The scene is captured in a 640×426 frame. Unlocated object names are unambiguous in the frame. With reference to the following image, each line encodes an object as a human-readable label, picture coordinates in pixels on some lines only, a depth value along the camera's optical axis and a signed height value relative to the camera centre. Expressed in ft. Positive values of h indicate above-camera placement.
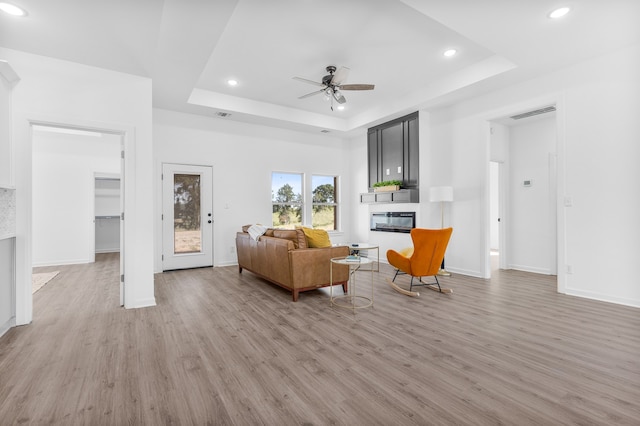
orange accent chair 13.21 -1.79
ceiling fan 14.01 +6.22
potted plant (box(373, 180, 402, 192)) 20.21 +1.83
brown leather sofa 12.74 -2.15
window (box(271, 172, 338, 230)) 23.48 +0.94
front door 19.29 -0.21
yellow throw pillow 13.56 -1.12
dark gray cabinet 19.83 +4.23
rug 15.49 -3.64
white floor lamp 17.28 +0.96
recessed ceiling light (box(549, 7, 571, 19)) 9.60 +6.33
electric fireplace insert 20.30 -0.64
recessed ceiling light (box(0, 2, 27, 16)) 8.53 +5.77
